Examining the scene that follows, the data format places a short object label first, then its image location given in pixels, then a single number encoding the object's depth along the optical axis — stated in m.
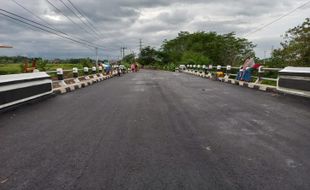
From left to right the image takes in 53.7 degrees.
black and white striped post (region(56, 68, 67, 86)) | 15.66
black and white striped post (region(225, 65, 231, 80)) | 20.74
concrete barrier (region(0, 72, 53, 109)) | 9.07
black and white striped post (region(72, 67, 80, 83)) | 19.08
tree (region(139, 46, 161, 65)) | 105.06
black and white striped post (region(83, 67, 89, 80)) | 22.89
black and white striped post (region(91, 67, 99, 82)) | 25.05
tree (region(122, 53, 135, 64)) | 124.32
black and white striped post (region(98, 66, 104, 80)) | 32.10
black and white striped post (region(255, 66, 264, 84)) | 15.31
